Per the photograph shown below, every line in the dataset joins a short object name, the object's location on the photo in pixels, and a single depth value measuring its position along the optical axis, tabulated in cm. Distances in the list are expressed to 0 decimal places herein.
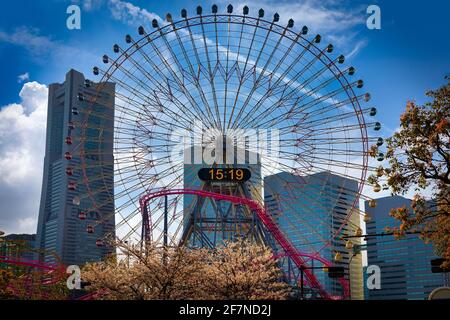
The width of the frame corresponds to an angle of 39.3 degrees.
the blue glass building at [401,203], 18764
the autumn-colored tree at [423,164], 2864
